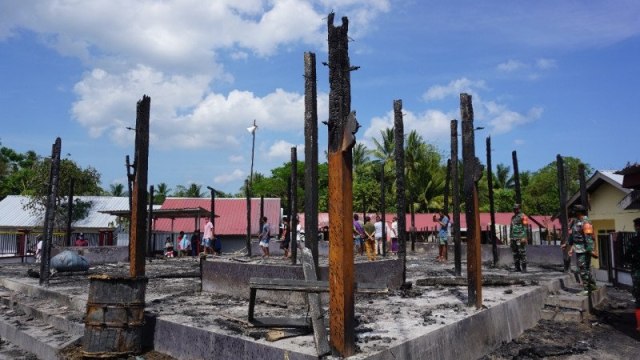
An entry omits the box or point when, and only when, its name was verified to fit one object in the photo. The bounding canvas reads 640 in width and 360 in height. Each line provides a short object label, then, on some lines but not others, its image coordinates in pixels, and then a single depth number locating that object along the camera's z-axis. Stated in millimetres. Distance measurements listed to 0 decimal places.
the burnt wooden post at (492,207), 14602
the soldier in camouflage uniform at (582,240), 10289
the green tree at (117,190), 56344
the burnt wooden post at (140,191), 7254
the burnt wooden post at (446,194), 17775
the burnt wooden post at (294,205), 11102
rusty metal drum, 6352
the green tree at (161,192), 59834
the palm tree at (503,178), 47162
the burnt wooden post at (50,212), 11156
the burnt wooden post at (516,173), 14827
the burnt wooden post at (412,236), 22494
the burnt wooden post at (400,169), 9984
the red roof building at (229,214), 32031
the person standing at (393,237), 22144
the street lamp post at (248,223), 18088
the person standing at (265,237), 17422
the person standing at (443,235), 17203
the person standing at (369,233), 15820
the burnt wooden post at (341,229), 4754
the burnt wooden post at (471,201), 7355
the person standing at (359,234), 16391
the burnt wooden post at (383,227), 15842
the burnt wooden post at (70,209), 19300
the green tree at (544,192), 40781
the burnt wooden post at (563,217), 12414
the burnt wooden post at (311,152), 8562
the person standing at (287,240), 17077
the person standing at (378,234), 18359
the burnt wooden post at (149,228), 19344
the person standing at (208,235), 20094
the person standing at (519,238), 12789
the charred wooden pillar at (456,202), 11898
